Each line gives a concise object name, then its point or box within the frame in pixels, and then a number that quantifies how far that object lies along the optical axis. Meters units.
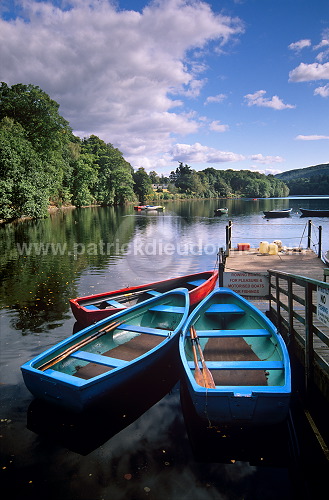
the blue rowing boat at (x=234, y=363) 5.31
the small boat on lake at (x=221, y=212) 68.06
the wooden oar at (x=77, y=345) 6.68
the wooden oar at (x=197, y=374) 5.91
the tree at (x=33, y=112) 52.09
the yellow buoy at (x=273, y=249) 16.55
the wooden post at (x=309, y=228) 17.94
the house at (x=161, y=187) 157.88
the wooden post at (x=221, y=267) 11.74
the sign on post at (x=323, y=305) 5.45
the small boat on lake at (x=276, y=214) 65.17
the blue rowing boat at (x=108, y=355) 5.92
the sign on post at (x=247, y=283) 10.88
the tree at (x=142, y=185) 115.00
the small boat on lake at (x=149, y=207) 80.06
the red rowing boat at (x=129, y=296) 10.23
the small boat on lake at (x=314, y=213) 63.49
